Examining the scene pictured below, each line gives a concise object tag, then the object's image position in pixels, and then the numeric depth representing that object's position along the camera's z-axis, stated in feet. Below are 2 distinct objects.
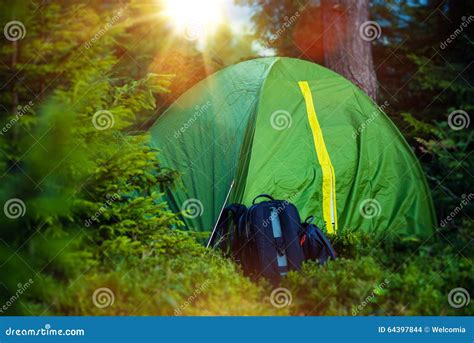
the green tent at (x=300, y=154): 16.42
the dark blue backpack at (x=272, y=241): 13.89
